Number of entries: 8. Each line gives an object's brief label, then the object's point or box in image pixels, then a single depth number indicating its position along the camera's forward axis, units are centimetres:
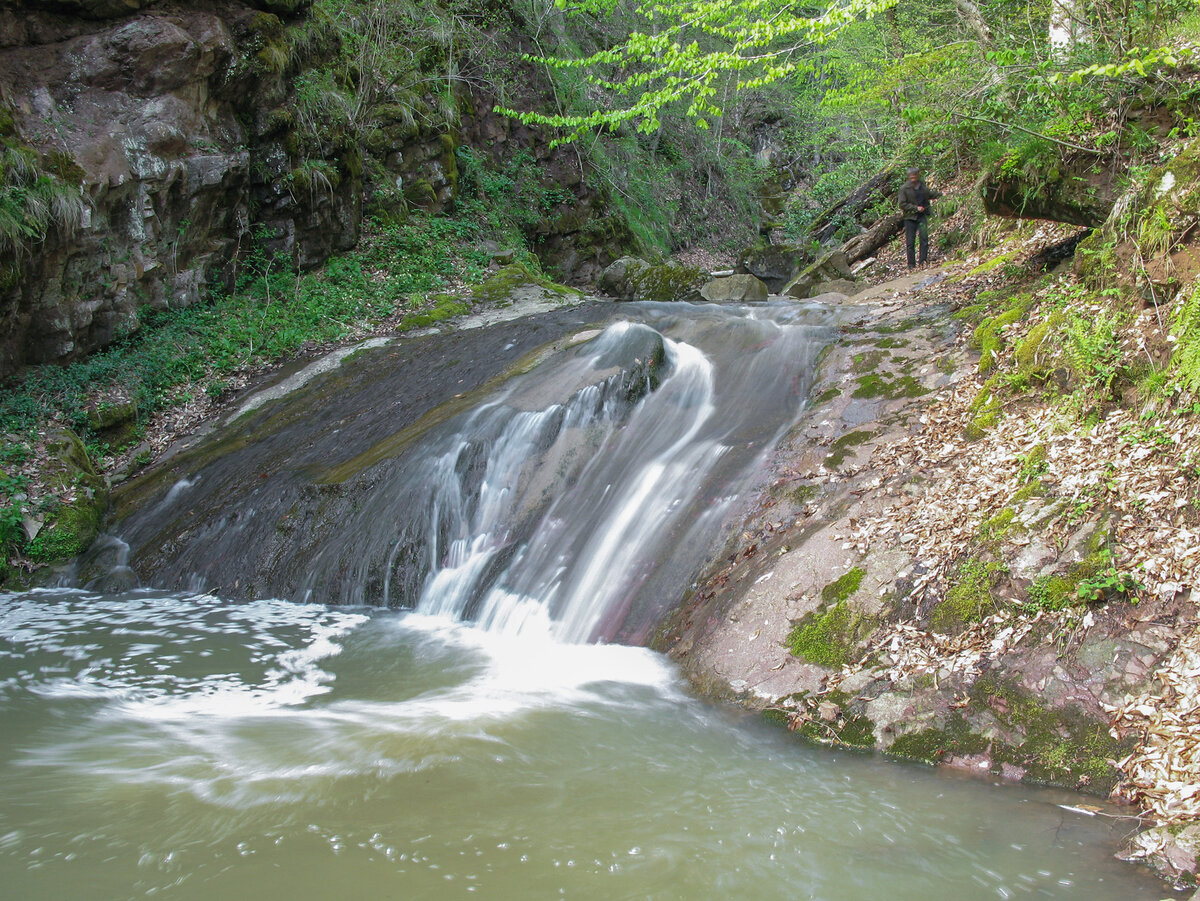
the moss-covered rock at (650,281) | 1535
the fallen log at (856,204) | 1727
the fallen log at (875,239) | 1570
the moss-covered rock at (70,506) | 859
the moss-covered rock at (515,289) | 1403
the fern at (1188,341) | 454
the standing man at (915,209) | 1224
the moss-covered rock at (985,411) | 593
